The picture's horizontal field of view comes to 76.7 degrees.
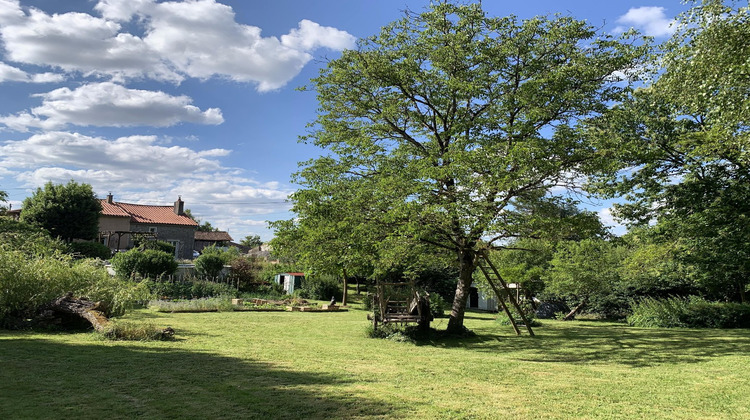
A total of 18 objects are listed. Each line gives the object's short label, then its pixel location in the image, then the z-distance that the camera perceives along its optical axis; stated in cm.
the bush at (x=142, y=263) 2461
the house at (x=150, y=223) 4547
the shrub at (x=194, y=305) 1898
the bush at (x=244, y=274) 3198
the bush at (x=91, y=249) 3228
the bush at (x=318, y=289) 3177
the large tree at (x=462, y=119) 1230
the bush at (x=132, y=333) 1002
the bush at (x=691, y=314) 1936
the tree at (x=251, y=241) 8944
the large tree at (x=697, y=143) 1135
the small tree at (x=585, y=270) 2336
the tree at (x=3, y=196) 2453
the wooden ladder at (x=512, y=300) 1372
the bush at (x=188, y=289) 2344
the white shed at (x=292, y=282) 3369
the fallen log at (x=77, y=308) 1104
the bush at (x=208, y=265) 3108
